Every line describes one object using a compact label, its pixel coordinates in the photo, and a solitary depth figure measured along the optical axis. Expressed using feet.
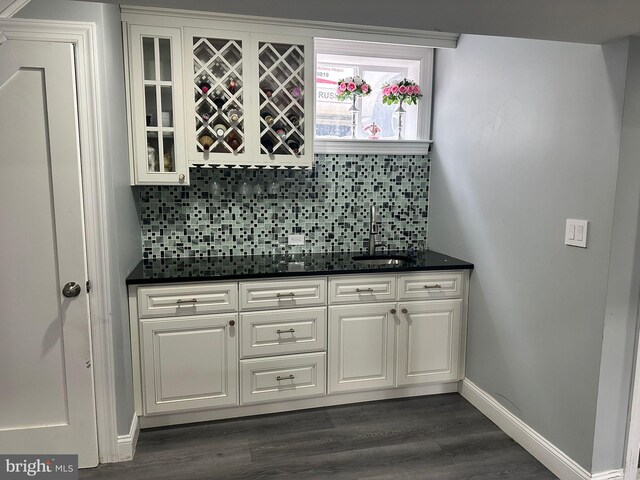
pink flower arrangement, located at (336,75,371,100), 9.96
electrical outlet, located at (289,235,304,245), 10.14
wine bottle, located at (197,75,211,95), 8.34
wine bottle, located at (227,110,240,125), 8.46
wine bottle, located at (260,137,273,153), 8.76
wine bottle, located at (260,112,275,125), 8.70
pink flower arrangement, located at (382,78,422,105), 10.16
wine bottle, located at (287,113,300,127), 8.84
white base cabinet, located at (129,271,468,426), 7.95
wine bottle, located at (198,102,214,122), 8.50
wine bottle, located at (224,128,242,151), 8.62
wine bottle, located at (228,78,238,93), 8.46
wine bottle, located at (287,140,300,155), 8.89
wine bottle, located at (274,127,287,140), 8.79
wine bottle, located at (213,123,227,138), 8.43
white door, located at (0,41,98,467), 6.23
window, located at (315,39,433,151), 10.16
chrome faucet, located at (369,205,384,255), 10.26
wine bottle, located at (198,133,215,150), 8.46
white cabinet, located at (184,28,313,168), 8.32
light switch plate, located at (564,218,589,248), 6.30
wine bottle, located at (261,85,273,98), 8.73
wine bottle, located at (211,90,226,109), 8.41
